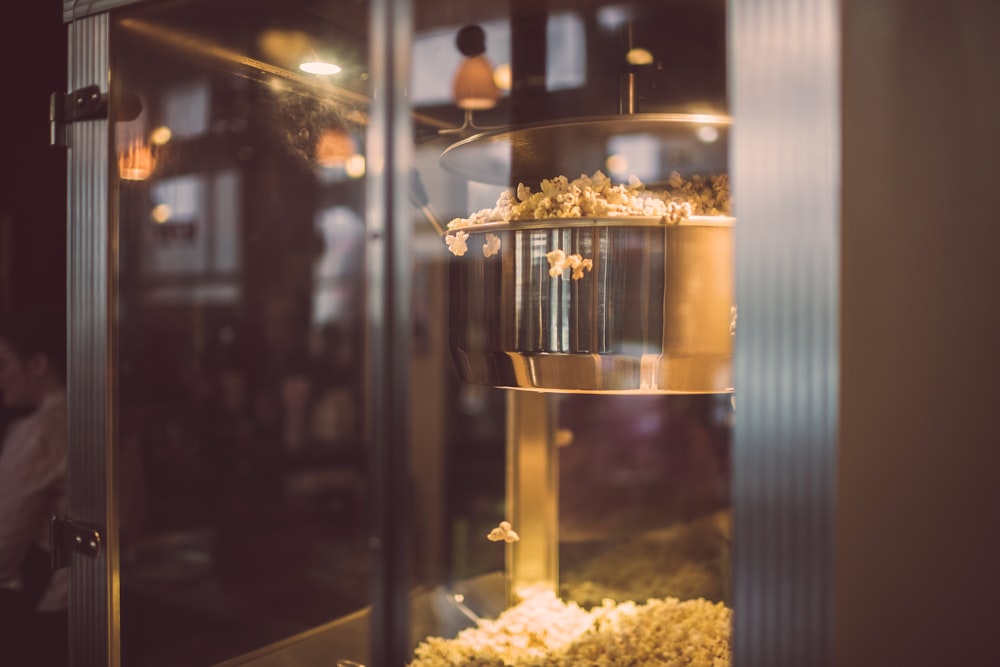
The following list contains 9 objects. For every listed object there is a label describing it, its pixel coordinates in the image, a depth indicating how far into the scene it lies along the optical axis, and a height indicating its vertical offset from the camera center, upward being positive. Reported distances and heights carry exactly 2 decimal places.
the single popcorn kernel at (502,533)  1.65 -0.46
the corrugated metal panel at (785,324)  0.84 -0.01
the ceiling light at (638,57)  1.46 +0.47
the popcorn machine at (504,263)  1.12 +0.07
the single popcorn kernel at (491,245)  1.24 +0.10
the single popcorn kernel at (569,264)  1.15 +0.07
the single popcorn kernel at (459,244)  1.29 +0.11
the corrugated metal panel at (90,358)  1.50 -0.08
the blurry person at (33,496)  2.12 -0.51
